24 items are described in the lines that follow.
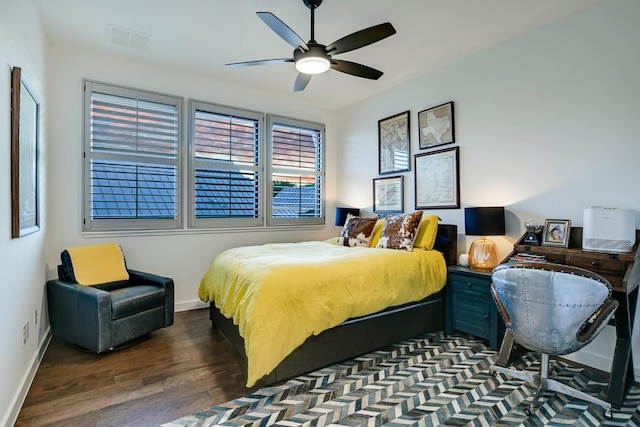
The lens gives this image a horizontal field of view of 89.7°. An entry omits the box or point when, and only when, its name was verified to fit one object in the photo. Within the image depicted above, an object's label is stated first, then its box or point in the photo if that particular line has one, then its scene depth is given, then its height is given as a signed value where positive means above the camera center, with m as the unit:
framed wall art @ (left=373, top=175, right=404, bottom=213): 4.20 +0.25
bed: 2.07 -0.89
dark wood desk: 1.97 -0.48
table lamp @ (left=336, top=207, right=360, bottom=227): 4.62 -0.01
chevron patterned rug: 1.84 -1.19
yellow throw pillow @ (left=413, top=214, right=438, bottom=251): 3.22 -0.21
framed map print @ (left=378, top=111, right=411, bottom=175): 4.11 +0.91
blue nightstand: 2.75 -0.85
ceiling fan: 2.25 +1.25
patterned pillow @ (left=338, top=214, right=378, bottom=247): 3.65 -0.23
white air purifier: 2.16 -0.11
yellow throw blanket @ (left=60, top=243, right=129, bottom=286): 2.91 -0.49
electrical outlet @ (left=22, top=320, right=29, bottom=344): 2.12 -0.82
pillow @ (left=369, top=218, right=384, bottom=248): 3.61 -0.22
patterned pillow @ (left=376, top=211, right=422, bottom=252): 3.18 -0.20
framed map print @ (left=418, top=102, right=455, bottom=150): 3.60 +1.01
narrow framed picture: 1.90 +0.37
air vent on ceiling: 2.96 +1.67
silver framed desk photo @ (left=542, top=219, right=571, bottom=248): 2.54 -0.15
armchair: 2.57 -0.85
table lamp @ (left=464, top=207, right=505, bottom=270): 2.93 -0.16
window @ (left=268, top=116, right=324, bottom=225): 4.63 +0.61
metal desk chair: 1.80 -0.56
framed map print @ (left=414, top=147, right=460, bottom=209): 3.56 +0.39
